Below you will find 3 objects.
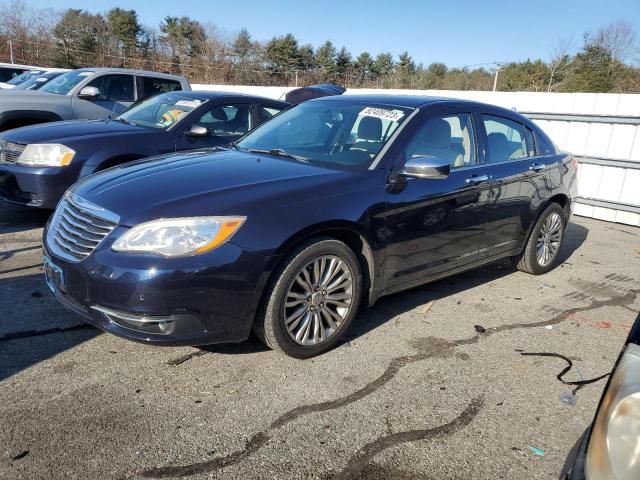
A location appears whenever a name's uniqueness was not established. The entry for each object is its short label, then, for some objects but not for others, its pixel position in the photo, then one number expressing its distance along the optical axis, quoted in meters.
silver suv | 7.97
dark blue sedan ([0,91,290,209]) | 5.76
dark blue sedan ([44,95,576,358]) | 2.90
